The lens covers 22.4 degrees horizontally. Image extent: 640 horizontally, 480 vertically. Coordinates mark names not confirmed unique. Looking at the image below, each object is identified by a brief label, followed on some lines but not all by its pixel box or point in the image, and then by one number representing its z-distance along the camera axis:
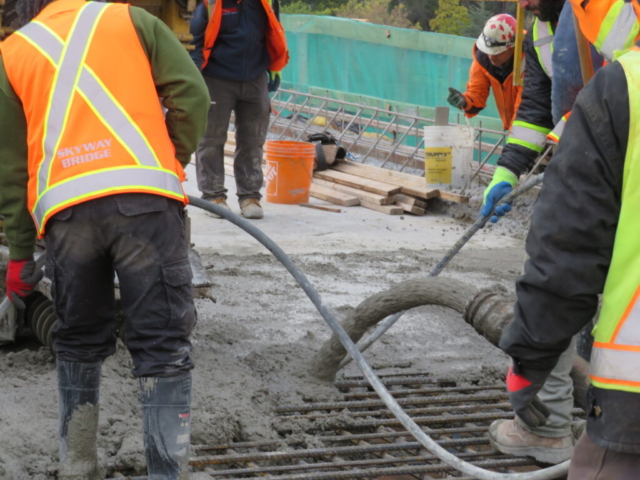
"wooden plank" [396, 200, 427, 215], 15.63
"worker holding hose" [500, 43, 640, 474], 3.28
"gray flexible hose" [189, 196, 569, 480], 4.98
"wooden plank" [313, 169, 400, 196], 16.04
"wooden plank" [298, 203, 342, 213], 15.53
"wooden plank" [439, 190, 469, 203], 15.30
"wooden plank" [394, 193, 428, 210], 15.80
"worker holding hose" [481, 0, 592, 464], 6.30
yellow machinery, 9.12
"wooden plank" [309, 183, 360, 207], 15.99
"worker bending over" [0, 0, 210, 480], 5.06
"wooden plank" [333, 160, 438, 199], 15.89
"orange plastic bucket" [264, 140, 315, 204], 15.38
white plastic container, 16.09
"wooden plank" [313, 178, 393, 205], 15.80
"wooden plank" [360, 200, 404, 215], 15.56
